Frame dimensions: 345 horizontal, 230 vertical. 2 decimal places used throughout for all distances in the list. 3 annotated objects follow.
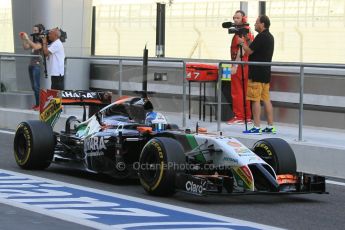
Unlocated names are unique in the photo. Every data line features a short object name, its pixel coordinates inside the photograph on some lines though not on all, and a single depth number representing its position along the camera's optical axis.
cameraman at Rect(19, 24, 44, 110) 17.22
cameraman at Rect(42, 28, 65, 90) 16.38
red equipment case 13.73
